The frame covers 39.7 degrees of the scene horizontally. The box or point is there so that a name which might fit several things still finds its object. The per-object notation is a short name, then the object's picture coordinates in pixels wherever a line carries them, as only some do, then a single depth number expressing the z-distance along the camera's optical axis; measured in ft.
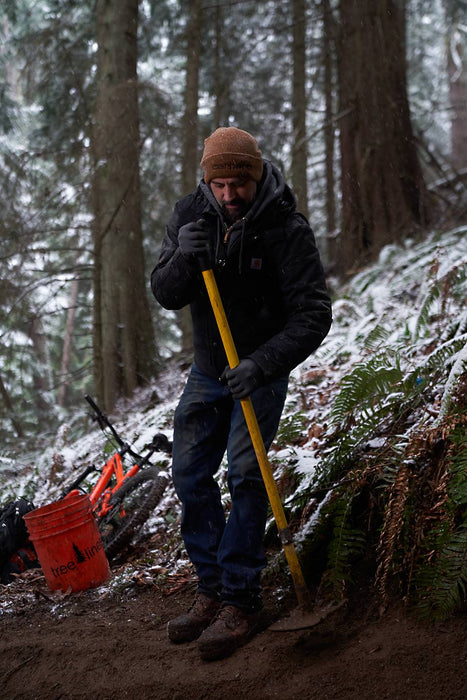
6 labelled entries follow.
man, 10.69
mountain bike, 17.76
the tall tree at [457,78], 60.08
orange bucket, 15.30
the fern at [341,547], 11.03
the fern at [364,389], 13.42
